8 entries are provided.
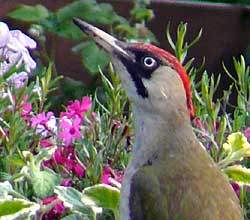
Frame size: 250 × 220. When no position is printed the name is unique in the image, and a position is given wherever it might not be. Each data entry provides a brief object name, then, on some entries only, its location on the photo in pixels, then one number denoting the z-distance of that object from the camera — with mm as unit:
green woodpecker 7094
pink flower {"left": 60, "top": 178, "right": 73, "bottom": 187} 7118
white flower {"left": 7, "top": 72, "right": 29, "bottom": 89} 7645
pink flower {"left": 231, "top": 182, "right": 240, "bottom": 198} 7516
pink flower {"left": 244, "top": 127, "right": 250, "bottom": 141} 7752
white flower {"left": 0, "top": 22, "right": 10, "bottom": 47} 7437
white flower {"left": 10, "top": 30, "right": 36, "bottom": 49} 7844
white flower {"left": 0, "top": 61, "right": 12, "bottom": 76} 7541
